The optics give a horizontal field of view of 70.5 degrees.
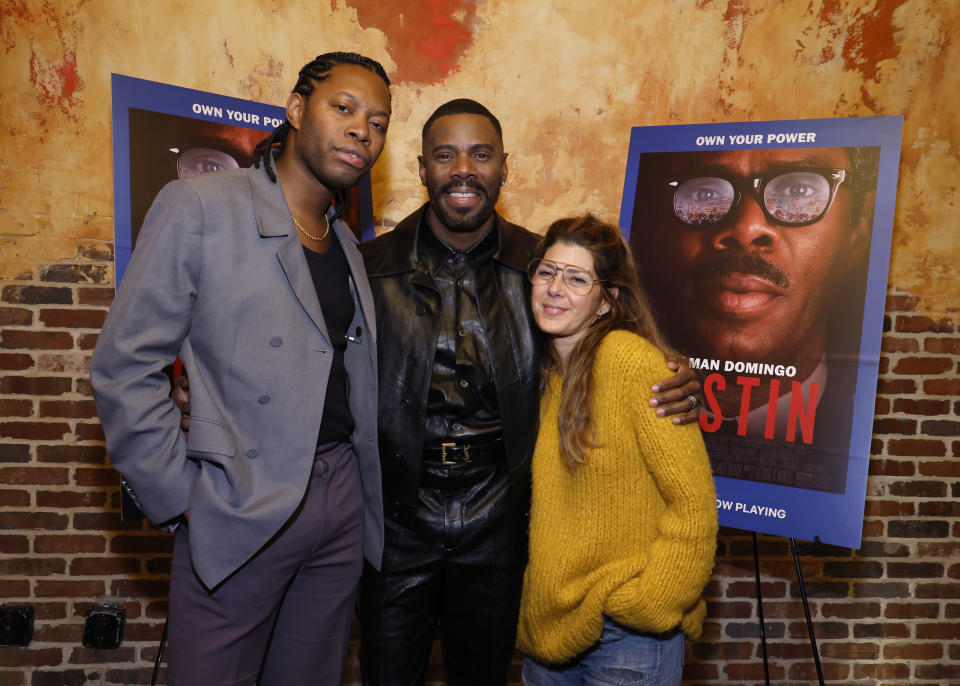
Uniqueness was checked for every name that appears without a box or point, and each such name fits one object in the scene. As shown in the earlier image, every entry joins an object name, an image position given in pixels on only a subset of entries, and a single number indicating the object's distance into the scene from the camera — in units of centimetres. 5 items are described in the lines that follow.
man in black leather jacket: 200
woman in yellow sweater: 161
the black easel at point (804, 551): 215
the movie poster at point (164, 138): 207
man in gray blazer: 148
